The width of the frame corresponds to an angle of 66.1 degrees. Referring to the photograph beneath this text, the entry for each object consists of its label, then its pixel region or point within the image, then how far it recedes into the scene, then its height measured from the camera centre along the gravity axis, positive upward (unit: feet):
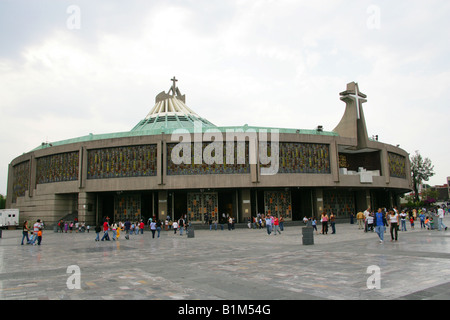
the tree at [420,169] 260.33 +21.90
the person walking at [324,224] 76.43 -5.20
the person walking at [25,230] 68.27 -4.47
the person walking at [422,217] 85.55 -4.80
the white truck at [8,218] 137.69 -4.07
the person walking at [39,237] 66.68 -5.76
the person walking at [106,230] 74.50 -5.28
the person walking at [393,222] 55.10 -3.71
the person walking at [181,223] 88.26 -4.91
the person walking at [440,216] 75.00 -4.08
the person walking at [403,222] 80.43 -5.43
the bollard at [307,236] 53.93 -5.47
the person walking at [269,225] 82.17 -5.54
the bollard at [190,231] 79.94 -6.35
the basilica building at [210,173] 119.65 +10.91
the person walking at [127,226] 80.28 -4.88
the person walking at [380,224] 54.03 -3.95
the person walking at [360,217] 88.78 -4.61
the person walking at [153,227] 82.23 -5.42
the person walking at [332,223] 77.49 -5.11
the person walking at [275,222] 80.27 -4.78
